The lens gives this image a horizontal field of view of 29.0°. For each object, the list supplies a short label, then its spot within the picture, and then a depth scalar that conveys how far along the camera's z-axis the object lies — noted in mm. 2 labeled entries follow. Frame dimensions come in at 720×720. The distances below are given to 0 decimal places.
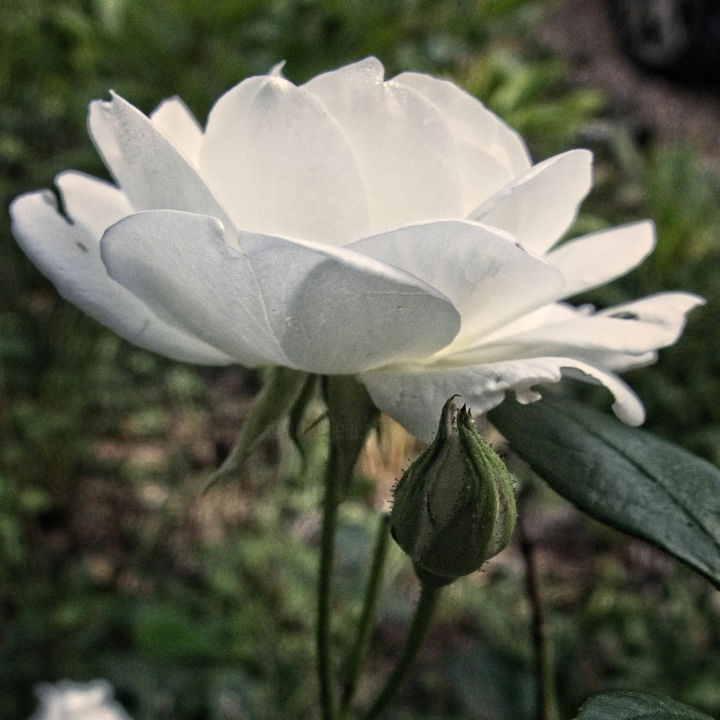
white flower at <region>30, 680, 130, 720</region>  419
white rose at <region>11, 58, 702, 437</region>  156
